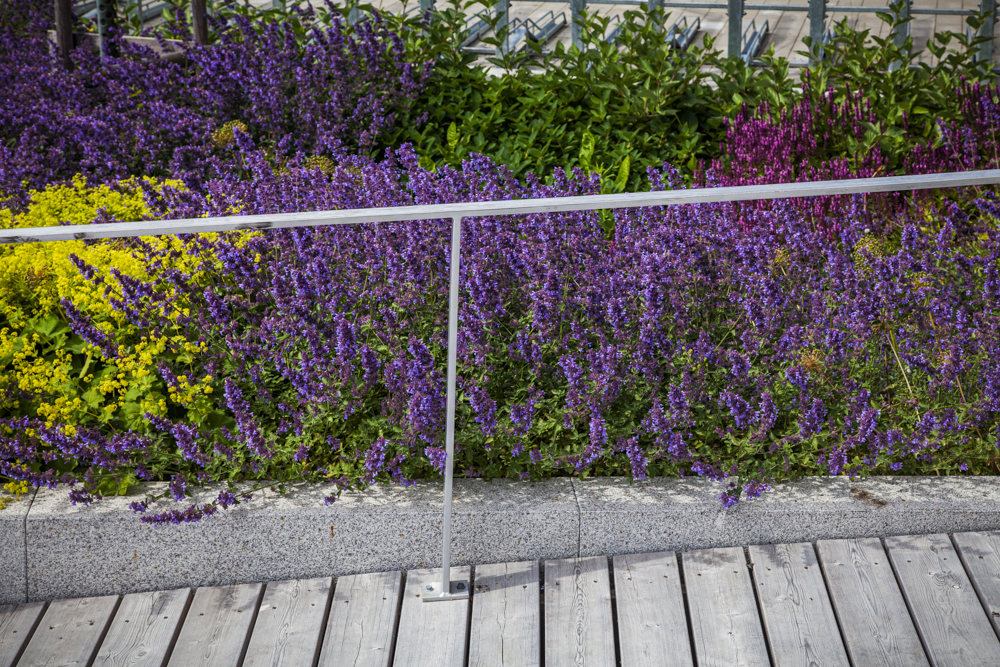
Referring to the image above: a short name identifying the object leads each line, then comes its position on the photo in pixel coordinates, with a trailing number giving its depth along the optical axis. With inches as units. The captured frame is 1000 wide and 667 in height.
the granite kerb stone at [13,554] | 102.3
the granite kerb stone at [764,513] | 105.6
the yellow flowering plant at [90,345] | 111.4
